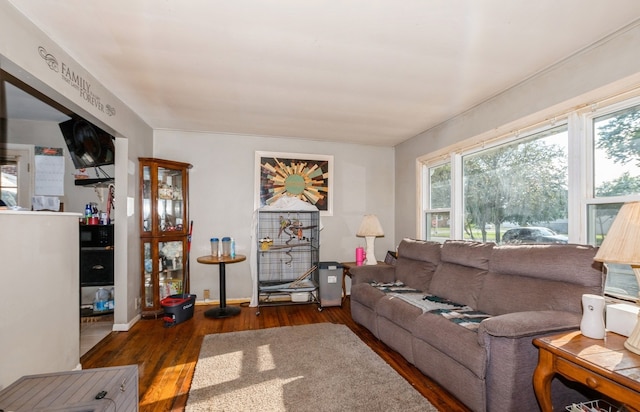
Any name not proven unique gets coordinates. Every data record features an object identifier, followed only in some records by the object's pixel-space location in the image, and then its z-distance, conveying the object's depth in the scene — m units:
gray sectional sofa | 1.71
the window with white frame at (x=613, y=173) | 2.03
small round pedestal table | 3.72
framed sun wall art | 4.47
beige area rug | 1.95
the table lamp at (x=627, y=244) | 1.36
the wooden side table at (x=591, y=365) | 1.23
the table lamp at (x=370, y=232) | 4.11
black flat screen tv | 3.68
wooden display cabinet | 3.71
